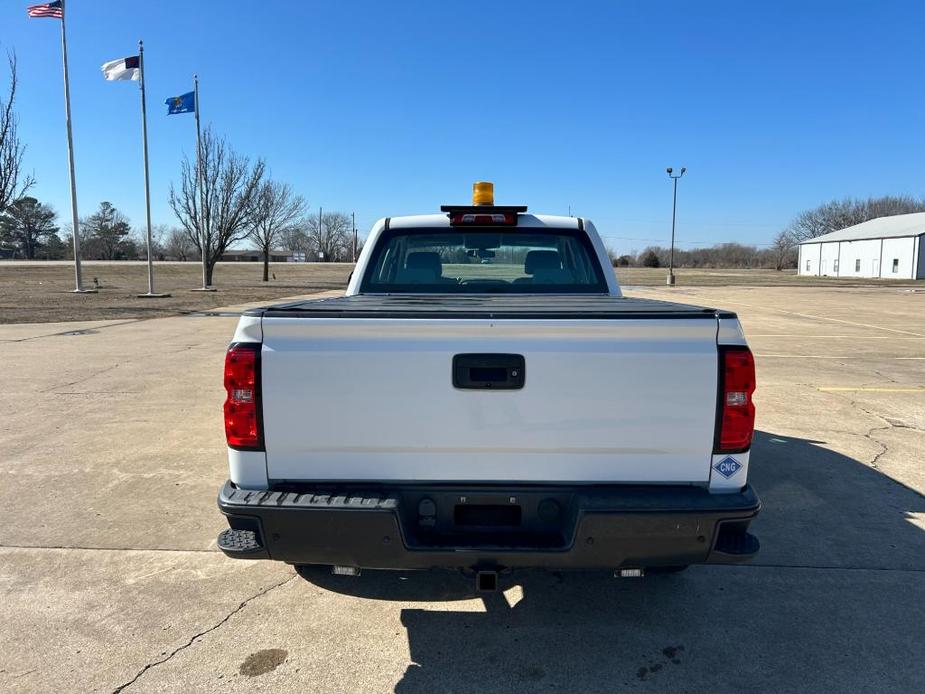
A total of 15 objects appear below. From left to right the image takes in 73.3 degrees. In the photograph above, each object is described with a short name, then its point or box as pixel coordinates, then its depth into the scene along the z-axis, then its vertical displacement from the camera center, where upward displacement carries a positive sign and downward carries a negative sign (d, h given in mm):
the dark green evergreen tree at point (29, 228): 95938 +6675
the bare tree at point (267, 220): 37969 +3491
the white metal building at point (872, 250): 58562 +3306
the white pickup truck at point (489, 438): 2301 -609
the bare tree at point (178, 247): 112938 +4848
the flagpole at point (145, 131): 25812 +6000
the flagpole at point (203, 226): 33062 +2512
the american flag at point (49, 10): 22828 +9530
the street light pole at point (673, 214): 41366 +4452
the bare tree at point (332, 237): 114750 +6822
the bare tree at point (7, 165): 22062 +3732
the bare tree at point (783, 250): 104812 +5420
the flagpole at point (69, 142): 23938 +5040
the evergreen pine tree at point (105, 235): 105688 +6100
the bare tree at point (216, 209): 33312 +3512
